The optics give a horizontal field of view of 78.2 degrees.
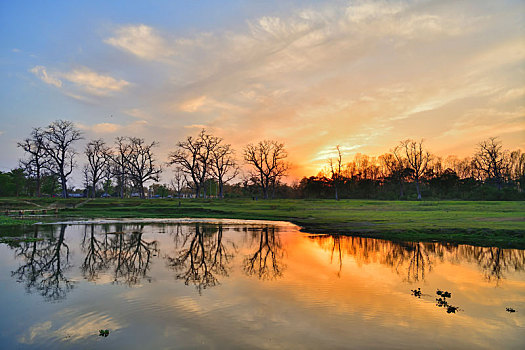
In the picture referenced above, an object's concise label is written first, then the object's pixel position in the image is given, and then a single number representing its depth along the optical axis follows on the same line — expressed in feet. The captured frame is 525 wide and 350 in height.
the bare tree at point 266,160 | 334.85
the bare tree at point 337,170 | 310.45
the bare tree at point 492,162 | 313.32
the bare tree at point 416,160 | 307.99
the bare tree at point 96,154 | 307.99
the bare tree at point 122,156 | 312.71
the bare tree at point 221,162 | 316.81
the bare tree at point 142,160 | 314.14
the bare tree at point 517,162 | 378.32
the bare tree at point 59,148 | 272.51
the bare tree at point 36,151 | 269.44
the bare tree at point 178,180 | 479.00
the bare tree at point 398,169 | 313.48
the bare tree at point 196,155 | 301.02
